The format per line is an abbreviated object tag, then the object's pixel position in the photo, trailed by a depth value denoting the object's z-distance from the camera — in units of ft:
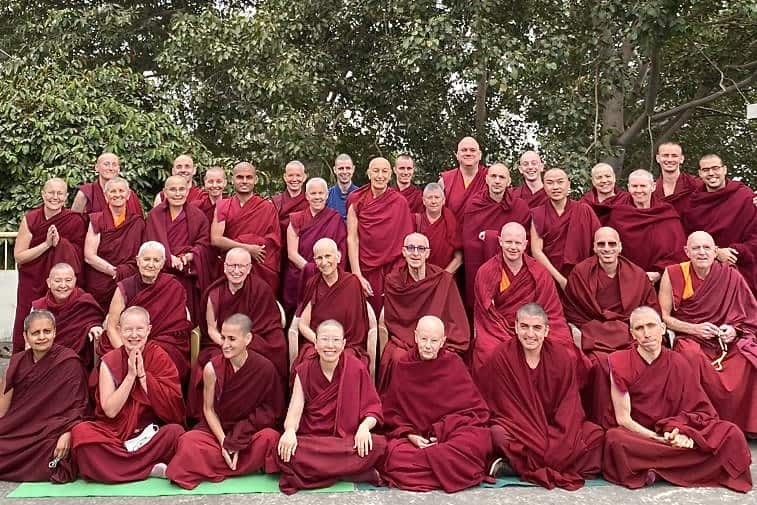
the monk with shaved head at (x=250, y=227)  19.06
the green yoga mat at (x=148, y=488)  12.91
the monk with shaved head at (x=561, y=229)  18.51
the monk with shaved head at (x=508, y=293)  16.43
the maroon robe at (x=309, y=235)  19.15
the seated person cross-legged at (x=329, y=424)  13.26
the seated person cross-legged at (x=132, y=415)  13.39
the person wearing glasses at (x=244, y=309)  16.44
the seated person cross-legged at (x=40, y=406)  13.65
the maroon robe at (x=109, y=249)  18.21
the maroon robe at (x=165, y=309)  16.16
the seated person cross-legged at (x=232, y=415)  13.46
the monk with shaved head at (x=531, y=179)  20.15
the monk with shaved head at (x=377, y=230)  18.88
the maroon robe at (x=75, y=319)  16.28
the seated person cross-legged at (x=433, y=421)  13.32
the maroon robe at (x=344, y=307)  16.53
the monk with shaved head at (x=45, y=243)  18.22
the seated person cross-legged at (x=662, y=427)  13.37
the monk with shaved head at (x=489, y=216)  18.80
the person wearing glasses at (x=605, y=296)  16.51
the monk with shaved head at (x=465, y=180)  20.18
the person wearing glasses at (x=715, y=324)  15.70
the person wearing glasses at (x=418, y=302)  16.56
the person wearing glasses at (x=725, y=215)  18.57
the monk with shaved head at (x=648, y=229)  18.61
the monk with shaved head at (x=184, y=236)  18.30
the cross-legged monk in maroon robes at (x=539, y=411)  13.58
